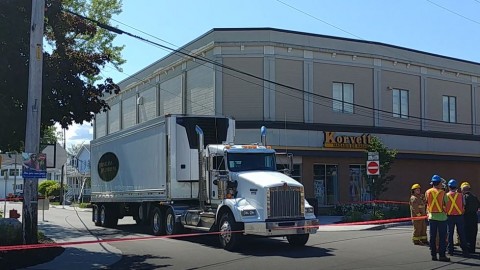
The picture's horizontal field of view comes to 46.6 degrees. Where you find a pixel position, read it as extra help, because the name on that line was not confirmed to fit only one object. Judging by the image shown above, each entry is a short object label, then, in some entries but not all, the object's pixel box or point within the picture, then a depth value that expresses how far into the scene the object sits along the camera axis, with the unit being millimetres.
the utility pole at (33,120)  13453
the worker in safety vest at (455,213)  12742
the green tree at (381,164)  27516
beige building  30031
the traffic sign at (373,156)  23734
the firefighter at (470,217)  13898
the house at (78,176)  61112
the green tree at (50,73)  14602
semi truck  14594
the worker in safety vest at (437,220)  12273
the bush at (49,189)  64562
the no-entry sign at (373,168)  23828
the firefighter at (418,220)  15367
